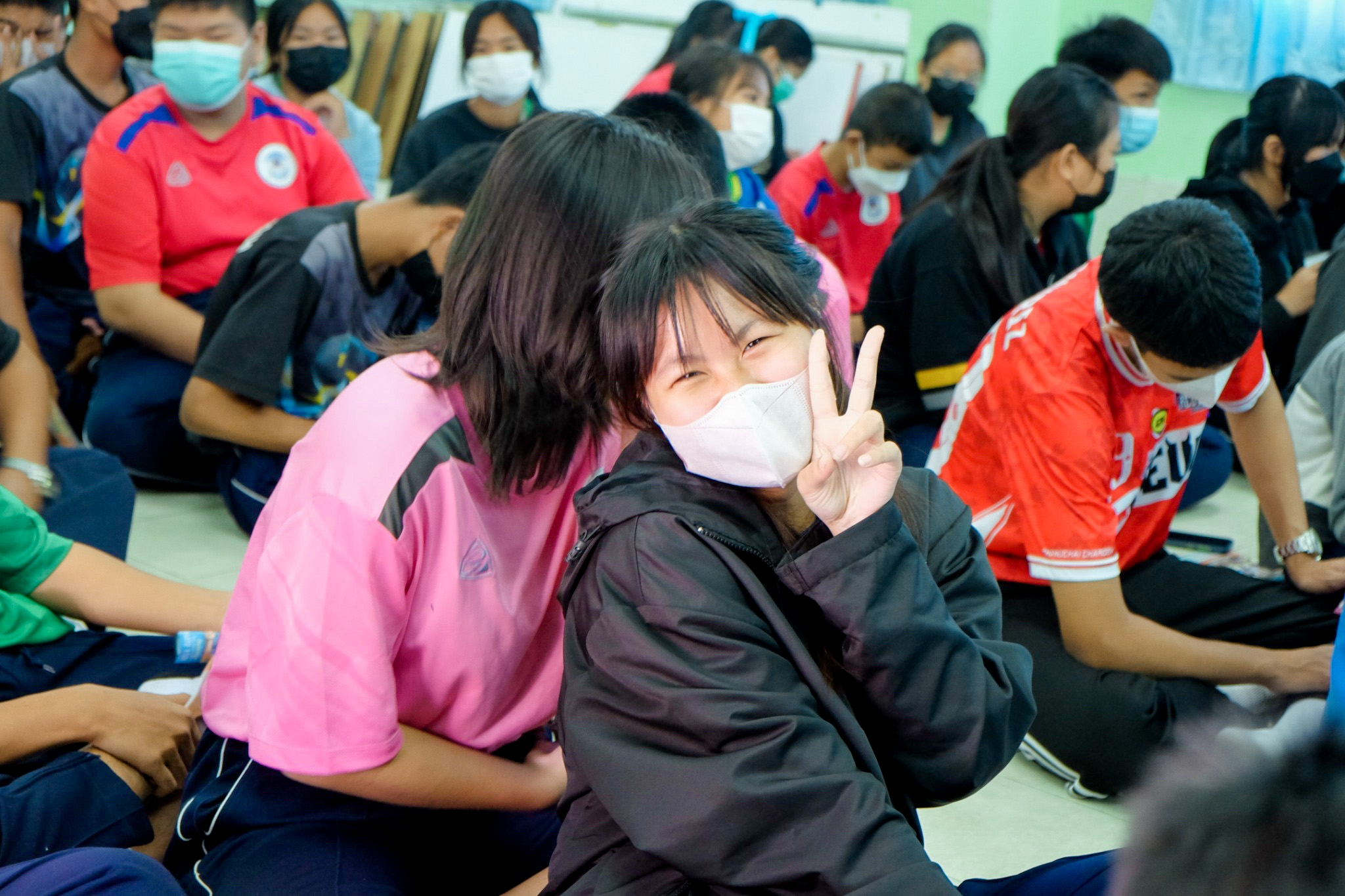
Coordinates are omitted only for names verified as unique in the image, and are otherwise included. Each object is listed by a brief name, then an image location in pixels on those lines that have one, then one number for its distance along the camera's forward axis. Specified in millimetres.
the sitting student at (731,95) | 3129
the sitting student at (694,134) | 1849
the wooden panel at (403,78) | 5859
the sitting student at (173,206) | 2656
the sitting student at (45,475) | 1880
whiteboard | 5637
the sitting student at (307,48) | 3600
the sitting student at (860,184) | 3326
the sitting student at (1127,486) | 1597
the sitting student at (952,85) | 4645
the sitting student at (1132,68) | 3330
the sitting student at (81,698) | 1158
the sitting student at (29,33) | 3135
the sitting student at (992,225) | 2389
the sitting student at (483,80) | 3662
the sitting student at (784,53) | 4293
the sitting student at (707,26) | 4207
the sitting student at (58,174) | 2738
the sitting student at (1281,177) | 3002
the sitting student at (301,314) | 2137
